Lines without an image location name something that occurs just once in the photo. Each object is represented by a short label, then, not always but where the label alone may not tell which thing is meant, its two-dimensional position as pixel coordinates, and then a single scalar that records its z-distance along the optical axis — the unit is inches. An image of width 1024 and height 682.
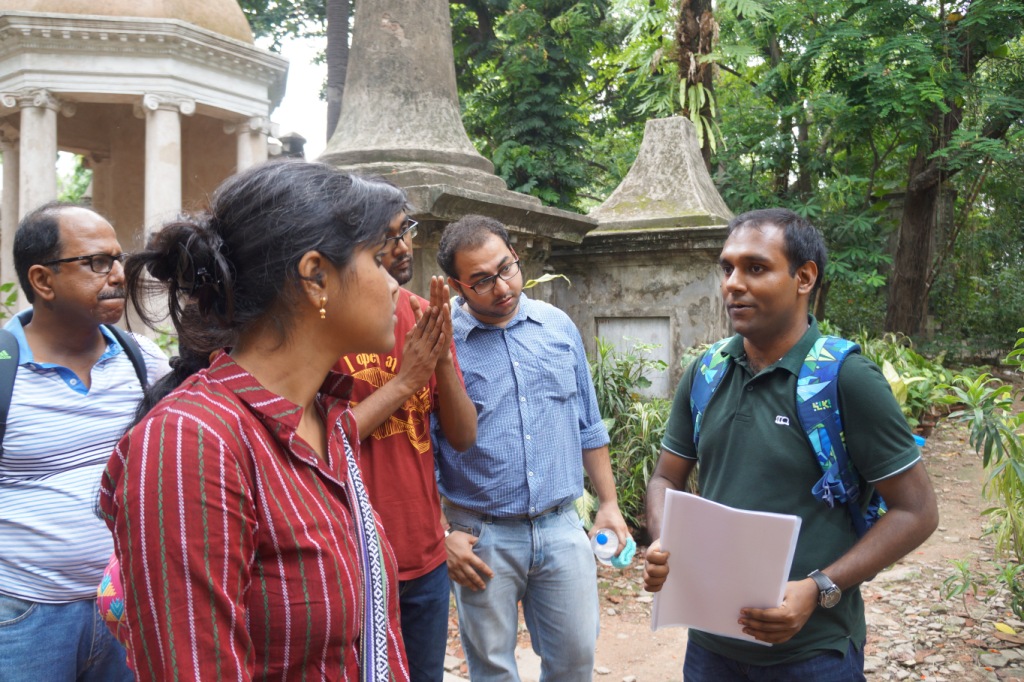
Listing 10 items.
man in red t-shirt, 90.2
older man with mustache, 82.0
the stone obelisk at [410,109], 193.5
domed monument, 520.1
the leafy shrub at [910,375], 276.1
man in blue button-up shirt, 108.3
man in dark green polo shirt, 75.9
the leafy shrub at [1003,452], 129.0
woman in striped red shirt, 45.6
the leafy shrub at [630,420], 219.9
